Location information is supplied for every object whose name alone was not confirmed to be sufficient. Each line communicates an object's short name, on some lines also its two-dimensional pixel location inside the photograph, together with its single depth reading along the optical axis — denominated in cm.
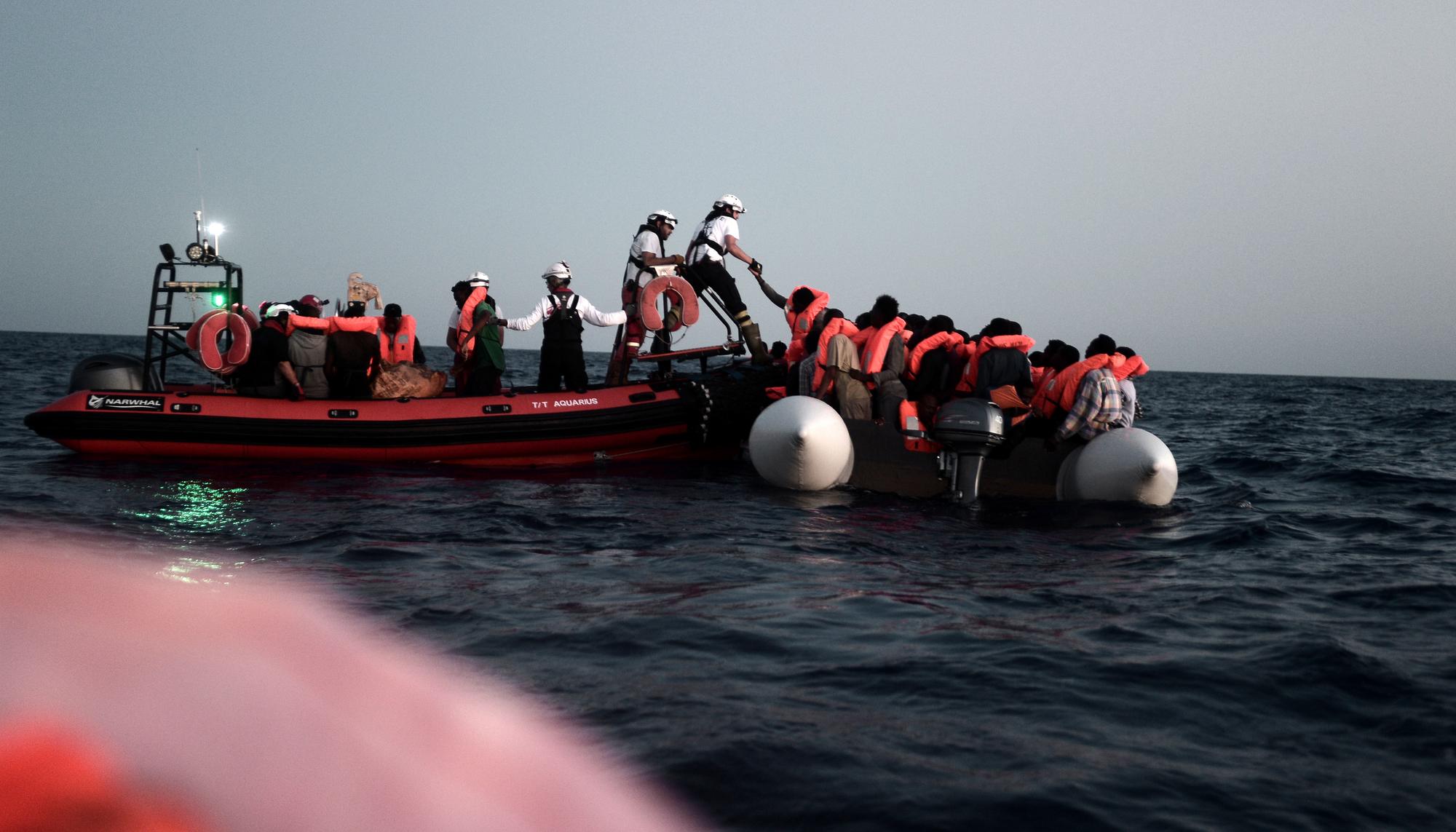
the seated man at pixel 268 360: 1118
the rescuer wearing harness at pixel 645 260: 1180
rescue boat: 1065
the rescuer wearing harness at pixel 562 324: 1165
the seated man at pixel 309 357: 1110
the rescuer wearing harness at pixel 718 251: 1194
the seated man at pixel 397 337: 1152
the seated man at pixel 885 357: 1045
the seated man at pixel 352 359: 1121
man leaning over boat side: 951
